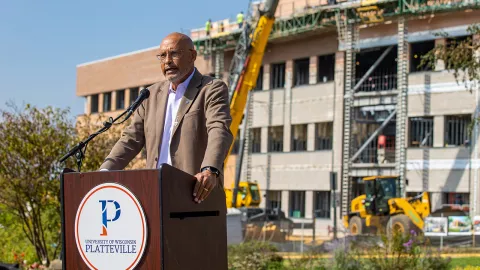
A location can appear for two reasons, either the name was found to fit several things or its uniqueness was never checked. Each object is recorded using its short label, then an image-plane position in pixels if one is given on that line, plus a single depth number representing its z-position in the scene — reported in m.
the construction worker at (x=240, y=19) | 52.87
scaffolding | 42.81
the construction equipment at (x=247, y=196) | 45.34
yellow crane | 38.22
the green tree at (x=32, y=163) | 15.60
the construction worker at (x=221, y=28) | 55.30
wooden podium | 4.54
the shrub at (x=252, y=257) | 15.52
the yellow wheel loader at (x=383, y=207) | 33.69
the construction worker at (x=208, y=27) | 55.72
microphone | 5.38
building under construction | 41.75
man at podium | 5.32
